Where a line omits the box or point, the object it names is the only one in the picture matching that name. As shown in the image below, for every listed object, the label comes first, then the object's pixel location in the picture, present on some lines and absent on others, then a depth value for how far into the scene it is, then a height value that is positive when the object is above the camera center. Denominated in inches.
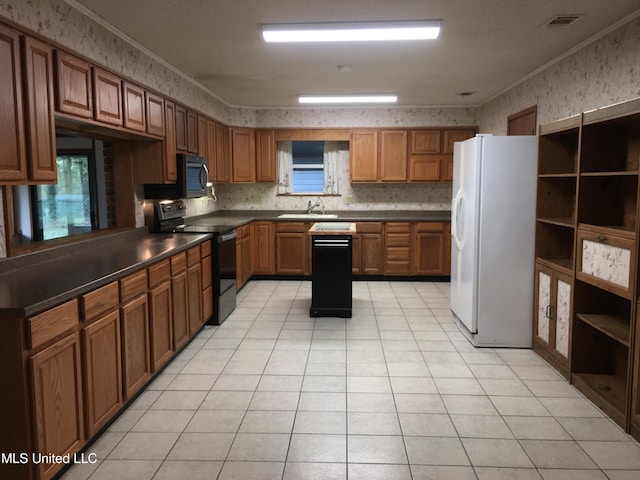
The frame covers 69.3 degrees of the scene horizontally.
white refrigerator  150.9 -14.4
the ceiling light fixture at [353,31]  130.0 +47.3
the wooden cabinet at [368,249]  263.9 -30.6
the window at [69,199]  122.1 -0.6
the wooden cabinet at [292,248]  264.4 -30.0
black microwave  178.4 +4.1
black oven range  179.0 -18.0
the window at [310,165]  286.8 +19.0
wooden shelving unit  103.2 -16.5
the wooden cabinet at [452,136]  272.5 +34.4
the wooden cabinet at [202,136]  212.3 +27.8
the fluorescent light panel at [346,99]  243.0 +51.8
